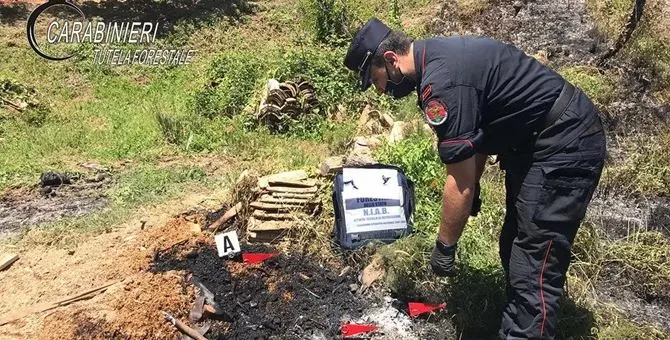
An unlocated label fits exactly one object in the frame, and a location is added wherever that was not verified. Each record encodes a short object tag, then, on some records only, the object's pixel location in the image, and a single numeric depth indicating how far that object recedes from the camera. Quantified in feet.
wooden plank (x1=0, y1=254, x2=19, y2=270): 14.47
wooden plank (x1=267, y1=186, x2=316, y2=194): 14.38
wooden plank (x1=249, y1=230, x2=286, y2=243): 13.91
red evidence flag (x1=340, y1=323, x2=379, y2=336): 11.21
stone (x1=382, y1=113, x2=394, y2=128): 19.92
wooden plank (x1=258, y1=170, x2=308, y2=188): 14.49
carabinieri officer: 8.08
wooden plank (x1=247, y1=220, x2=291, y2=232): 13.82
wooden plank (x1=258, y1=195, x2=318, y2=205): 14.19
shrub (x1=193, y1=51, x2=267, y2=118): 24.54
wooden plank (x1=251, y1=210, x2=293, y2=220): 14.05
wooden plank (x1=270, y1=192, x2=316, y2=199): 14.29
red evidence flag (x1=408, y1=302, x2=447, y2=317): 11.34
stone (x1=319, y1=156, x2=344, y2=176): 14.65
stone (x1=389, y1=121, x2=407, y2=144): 16.98
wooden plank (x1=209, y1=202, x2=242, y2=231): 14.58
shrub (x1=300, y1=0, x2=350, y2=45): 31.65
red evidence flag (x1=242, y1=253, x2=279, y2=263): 13.28
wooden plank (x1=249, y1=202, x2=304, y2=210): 14.10
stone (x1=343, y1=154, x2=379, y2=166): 14.31
